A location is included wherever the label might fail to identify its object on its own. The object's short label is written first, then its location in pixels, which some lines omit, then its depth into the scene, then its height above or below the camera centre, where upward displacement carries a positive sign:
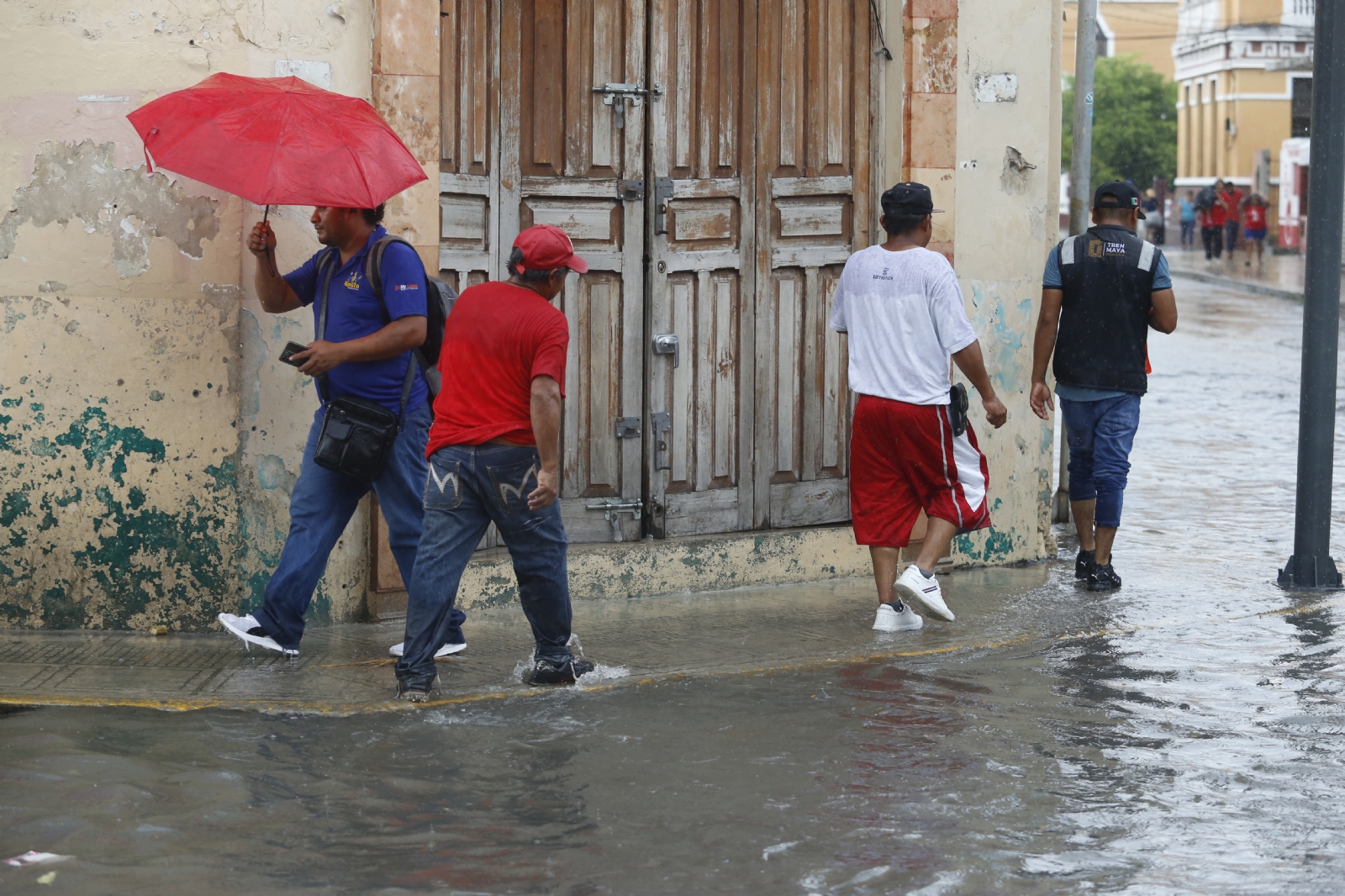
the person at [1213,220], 80.62 -2.40
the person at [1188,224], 95.31 -2.96
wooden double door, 14.32 -0.44
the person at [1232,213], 82.12 -2.29
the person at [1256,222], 81.44 -2.44
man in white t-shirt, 13.24 -1.11
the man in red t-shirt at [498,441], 10.72 -1.03
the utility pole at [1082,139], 18.33 -0.12
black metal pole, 14.63 -0.83
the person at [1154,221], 91.44 -2.76
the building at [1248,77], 109.81 +1.29
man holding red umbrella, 11.59 -0.88
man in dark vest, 14.91 -0.93
